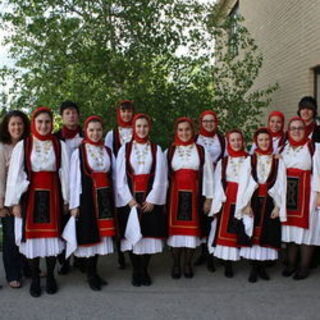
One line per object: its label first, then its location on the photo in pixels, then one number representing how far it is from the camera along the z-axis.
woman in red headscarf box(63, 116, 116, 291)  5.12
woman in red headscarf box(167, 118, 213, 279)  5.58
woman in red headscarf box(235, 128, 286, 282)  5.43
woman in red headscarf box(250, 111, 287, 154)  6.06
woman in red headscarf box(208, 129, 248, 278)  5.55
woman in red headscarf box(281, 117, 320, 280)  5.47
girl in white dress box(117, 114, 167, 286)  5.32
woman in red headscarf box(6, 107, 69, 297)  4.93
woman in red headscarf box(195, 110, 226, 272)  6.10
